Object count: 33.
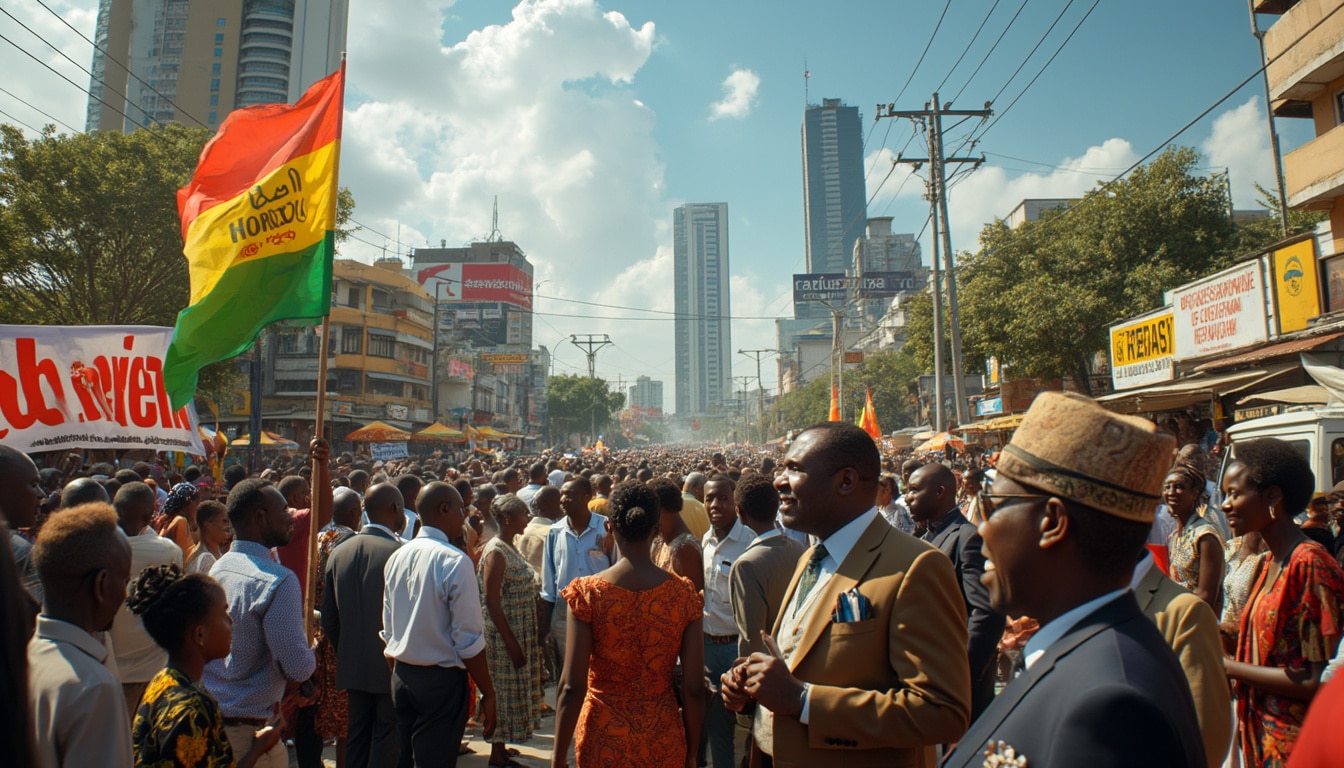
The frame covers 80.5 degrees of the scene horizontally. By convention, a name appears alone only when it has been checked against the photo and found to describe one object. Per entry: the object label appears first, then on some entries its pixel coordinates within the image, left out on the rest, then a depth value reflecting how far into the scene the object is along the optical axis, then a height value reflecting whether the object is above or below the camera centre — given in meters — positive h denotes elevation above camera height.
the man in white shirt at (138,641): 4.25 -1.09
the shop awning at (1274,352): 13.16 +1.33
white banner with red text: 7.98 +0.48
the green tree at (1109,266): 26.28 +5.65
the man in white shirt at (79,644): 1.97 -0.56
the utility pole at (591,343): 74.90 +8.67
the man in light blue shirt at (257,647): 3.77 -1.00
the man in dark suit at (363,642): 4.75 -1.24
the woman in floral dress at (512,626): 5.45 -1.32
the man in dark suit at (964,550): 3.71 -0.63
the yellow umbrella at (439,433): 31.67 +0.13
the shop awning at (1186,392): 13.54 +0.69
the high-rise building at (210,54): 80.19 +39.22
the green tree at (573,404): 100.00 +3.94
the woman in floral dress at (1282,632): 2.98 -0.78
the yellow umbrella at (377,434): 28.05 +0.10
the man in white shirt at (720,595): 4.72 -1.03
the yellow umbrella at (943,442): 22.60 -0.29
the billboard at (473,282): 84.12 +16.42
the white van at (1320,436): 7.90 -0.07
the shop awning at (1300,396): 11.01 +0.48
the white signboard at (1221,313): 16.16 +2.52
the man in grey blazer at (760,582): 3.72 -0.73
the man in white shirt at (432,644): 4.41 -1.16
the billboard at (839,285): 59.06 +12.77
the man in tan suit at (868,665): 2.25 -0.68
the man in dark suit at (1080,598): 1.32 -0.34
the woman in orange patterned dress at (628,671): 3.55 -1.06
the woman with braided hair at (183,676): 2.48 -0.80
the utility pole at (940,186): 22.87 +7.27
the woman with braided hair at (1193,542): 4.15 -0.61
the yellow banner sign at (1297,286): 14.89 +2.75
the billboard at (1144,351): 19.02 +2.01
